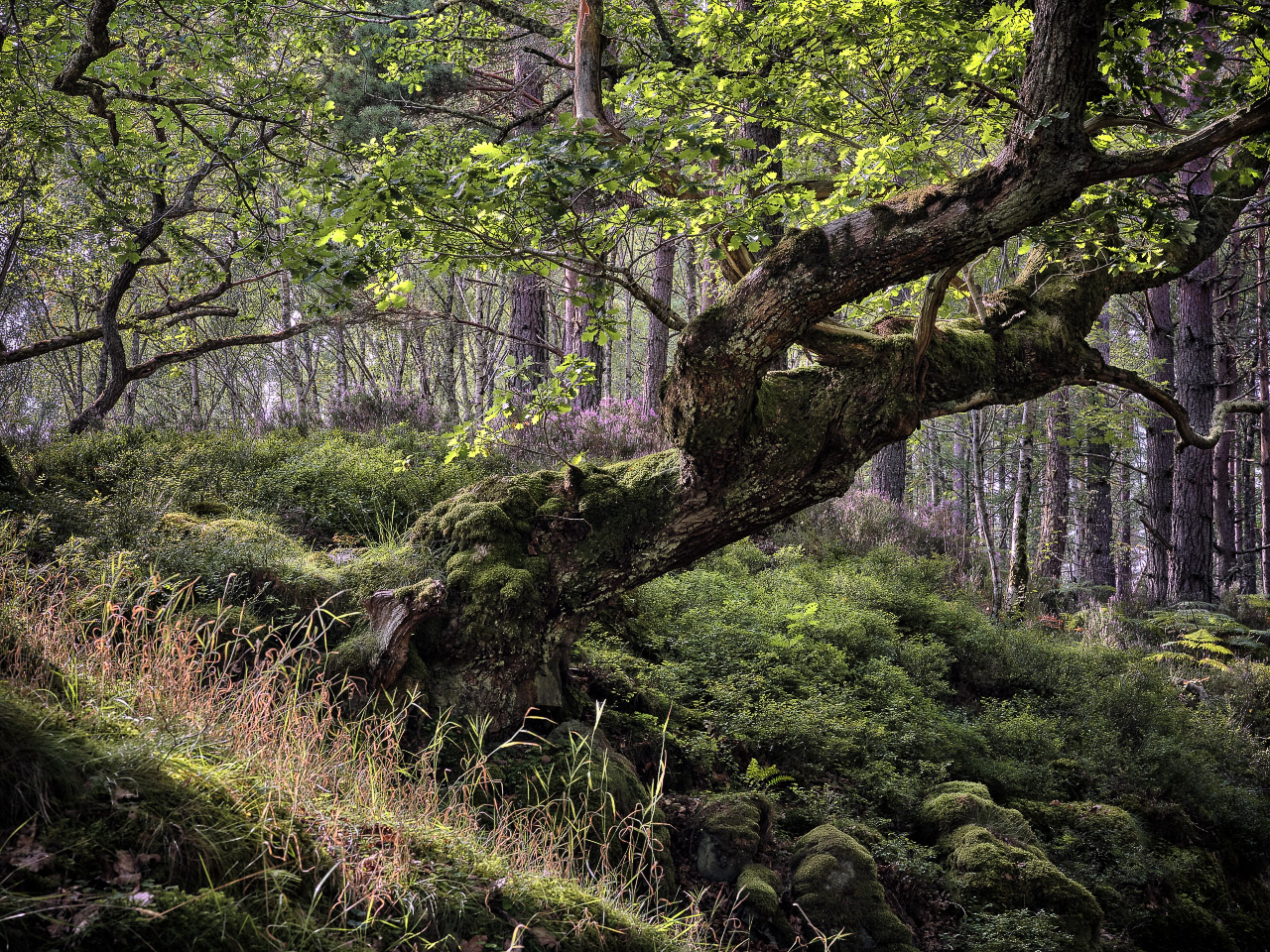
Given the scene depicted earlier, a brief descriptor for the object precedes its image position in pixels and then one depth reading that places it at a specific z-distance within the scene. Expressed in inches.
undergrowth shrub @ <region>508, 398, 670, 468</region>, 350.6
